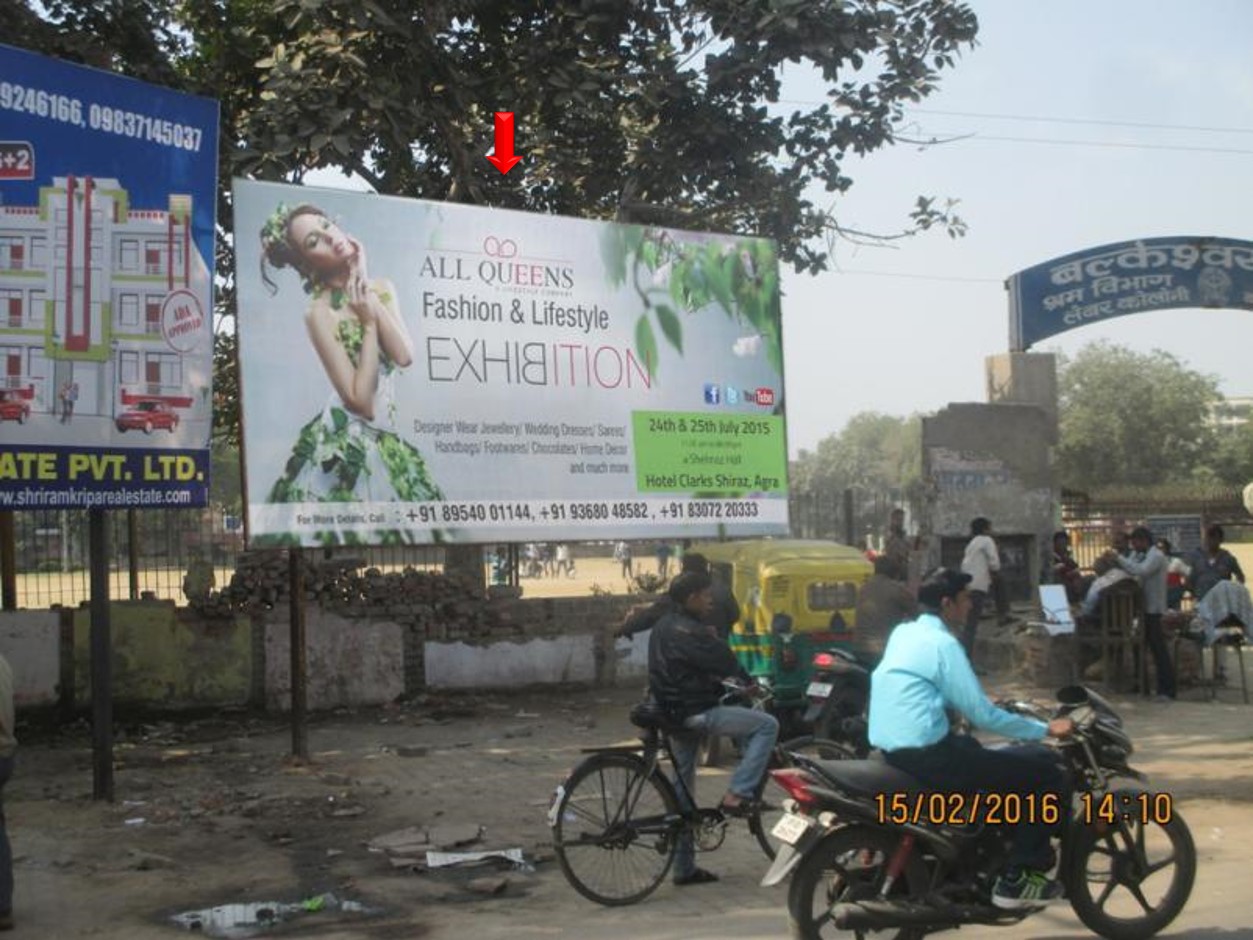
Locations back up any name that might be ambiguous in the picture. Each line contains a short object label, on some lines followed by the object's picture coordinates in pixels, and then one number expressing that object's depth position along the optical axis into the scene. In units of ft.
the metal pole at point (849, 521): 54.80
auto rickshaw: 35.81
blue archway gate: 56.29
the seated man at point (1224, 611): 45.39
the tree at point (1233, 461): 184.44
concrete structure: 55.16
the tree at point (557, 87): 42.32
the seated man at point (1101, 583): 44.37
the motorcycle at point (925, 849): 17.56
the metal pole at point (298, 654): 34.01
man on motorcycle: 17.75
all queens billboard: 33.30
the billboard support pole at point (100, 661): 29.53
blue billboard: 28.14
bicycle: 21.74
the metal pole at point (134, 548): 44.87
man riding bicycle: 22.74
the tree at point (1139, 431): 194.29
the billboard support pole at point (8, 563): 43.06
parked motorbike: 28.91
